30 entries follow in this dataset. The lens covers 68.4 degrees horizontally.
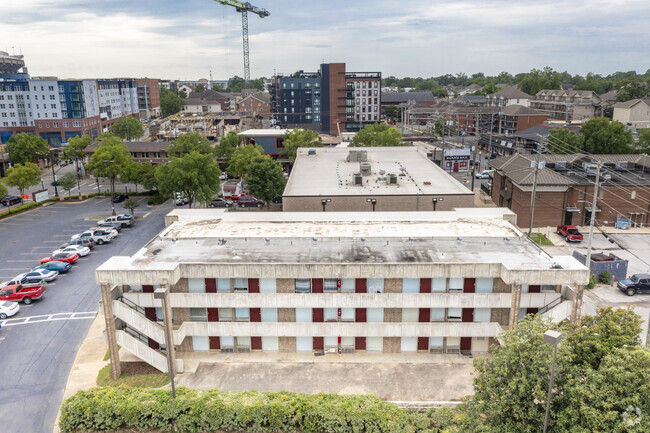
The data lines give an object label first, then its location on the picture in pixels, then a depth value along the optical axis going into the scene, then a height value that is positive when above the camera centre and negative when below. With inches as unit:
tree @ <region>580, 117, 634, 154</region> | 3565.5 -220.2
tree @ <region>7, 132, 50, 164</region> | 3993.6 -292.1
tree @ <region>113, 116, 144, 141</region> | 5275.6 -180.2
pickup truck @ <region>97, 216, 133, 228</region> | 2657.5 -597.6
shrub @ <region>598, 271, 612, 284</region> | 1878.7 -655.6
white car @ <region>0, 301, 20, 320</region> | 1665.8 -668.2
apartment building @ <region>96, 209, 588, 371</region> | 1325.0 -515.7
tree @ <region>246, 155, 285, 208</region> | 2824.8 -404.6
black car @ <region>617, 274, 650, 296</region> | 1772.9 -648.8
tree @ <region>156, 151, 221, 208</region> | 2667.3 -364.8
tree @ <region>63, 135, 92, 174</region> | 4028.1 -302.0
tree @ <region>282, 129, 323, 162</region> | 3809.1 -245.6
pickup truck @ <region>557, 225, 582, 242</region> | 2323.2 -607.9
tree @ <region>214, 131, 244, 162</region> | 3855.8 -279.6
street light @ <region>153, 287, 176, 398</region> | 1030.4 -525.5
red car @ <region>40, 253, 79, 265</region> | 2123.5 -637.0
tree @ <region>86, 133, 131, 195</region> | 3213.6 -326.5
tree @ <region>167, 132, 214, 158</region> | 3757.4 -263.4
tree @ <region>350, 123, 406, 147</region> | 3759.8 -220.0
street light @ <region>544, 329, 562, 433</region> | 789.9 -382.2
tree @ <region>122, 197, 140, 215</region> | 2773.1 -521.4
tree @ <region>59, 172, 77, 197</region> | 3253.0 -461.1
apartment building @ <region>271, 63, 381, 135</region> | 5718.5 +127.0
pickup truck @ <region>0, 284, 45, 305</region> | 1780.3 -655.0
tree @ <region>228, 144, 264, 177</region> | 3346.5 -331.3
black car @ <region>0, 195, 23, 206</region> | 3137.3 -560.3
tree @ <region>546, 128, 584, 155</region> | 3575.3 -261.4
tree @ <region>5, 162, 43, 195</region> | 3137.3 -404.5
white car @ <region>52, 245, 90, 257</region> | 2216.4 -625.8
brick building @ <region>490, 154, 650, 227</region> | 2527.1 -476.0
